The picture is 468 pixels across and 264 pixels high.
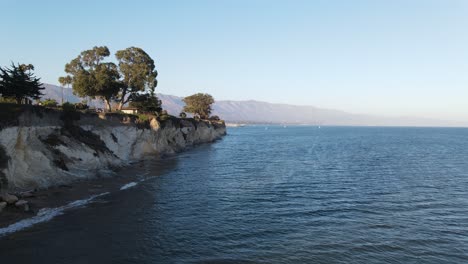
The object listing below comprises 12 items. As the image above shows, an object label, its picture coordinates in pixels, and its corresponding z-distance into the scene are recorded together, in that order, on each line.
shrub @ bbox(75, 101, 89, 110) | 70.38
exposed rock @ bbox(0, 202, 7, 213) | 28.88
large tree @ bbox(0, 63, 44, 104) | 52.25
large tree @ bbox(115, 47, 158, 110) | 88.31
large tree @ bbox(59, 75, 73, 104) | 87.25
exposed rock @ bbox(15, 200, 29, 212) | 29.78
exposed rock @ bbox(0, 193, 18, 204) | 30.19
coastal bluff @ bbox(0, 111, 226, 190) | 37.62
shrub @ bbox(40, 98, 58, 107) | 62.48
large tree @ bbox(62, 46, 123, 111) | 79.81
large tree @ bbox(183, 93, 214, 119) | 181.75
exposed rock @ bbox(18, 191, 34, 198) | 34.15
